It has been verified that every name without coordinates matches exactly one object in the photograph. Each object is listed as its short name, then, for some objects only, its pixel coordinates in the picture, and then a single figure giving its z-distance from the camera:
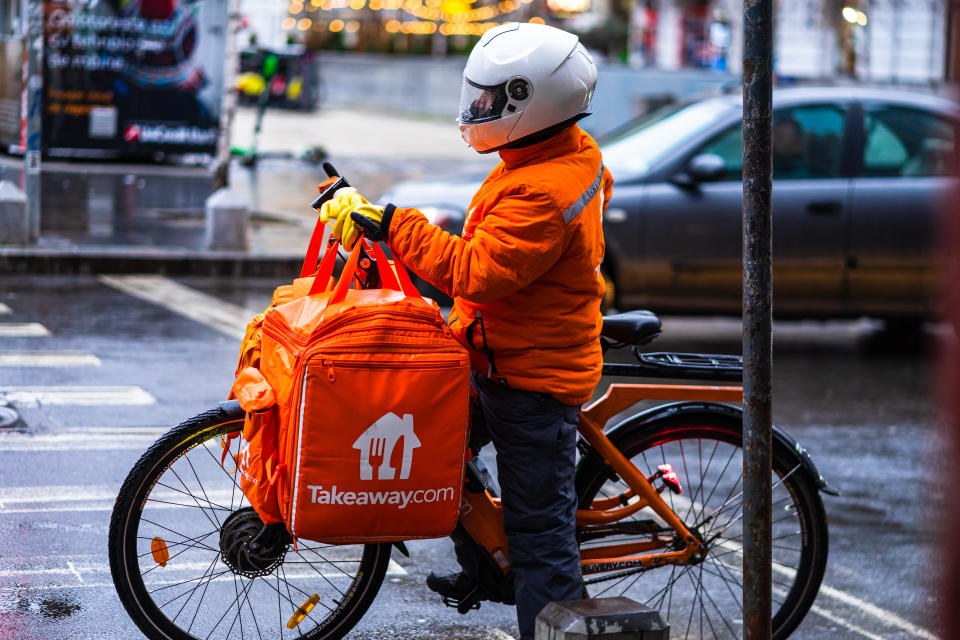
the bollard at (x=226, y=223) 11.24
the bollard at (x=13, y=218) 10.52
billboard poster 16.22
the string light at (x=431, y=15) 48.00
